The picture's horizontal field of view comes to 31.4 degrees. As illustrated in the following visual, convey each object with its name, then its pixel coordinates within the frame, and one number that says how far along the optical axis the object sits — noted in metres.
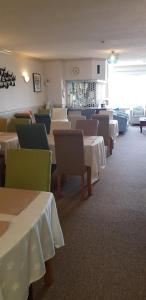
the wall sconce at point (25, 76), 7.18
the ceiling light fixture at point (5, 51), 6.05
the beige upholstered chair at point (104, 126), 5.10
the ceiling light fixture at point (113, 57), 6.63
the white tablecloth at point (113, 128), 5.72
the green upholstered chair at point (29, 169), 2.01
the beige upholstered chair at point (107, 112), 6.59
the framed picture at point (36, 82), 7.86
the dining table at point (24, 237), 1.21
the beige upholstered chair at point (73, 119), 4.99
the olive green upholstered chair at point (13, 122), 4.71
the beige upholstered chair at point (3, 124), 5.00
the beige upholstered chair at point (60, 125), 4.53
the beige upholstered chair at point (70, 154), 3.24
